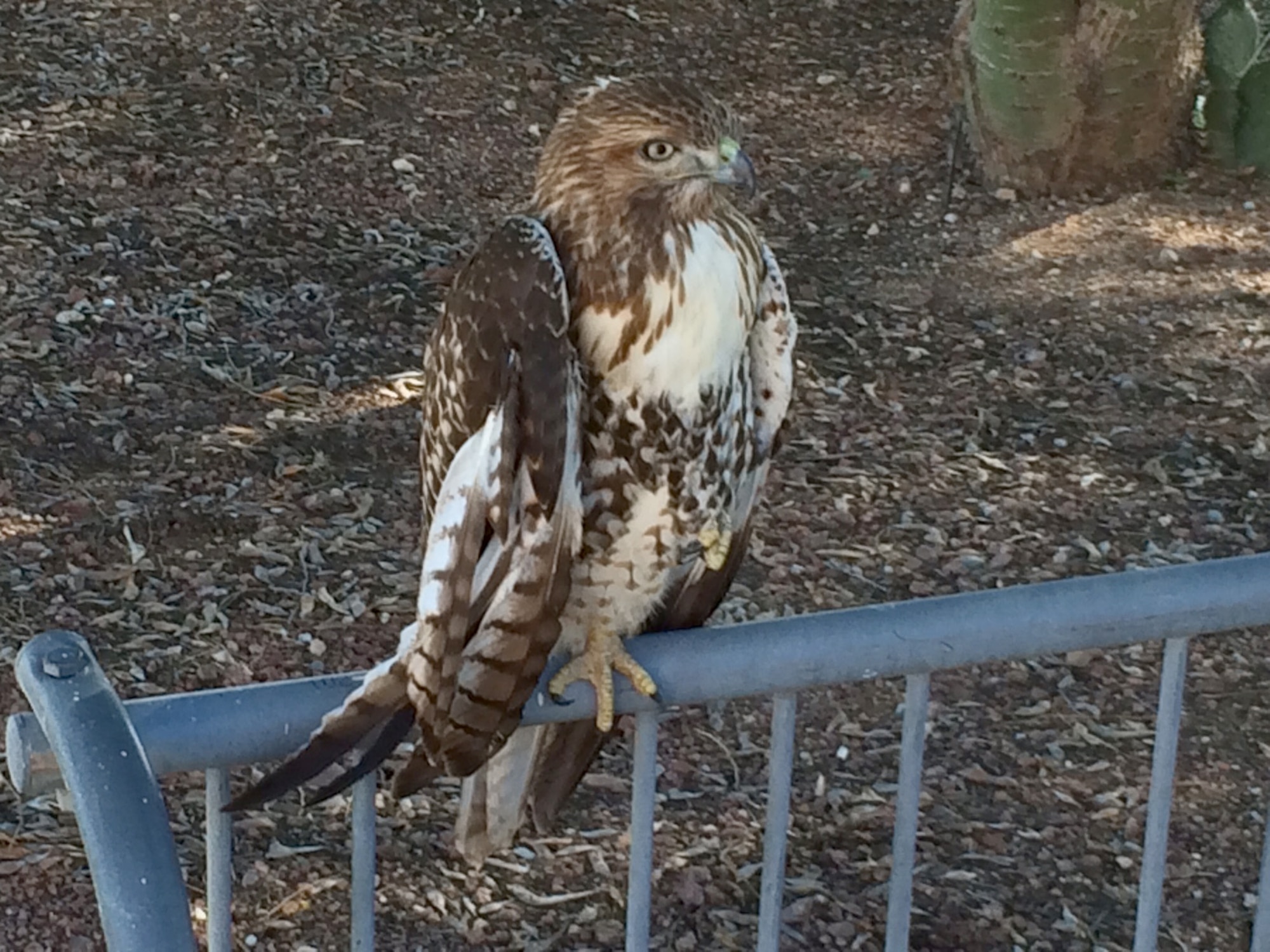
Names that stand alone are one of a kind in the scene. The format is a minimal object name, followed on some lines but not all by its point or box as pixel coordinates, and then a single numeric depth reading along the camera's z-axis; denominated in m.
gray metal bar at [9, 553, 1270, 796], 1.88
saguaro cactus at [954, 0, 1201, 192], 6.61
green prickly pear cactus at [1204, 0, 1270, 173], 6.93
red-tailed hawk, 2.42
